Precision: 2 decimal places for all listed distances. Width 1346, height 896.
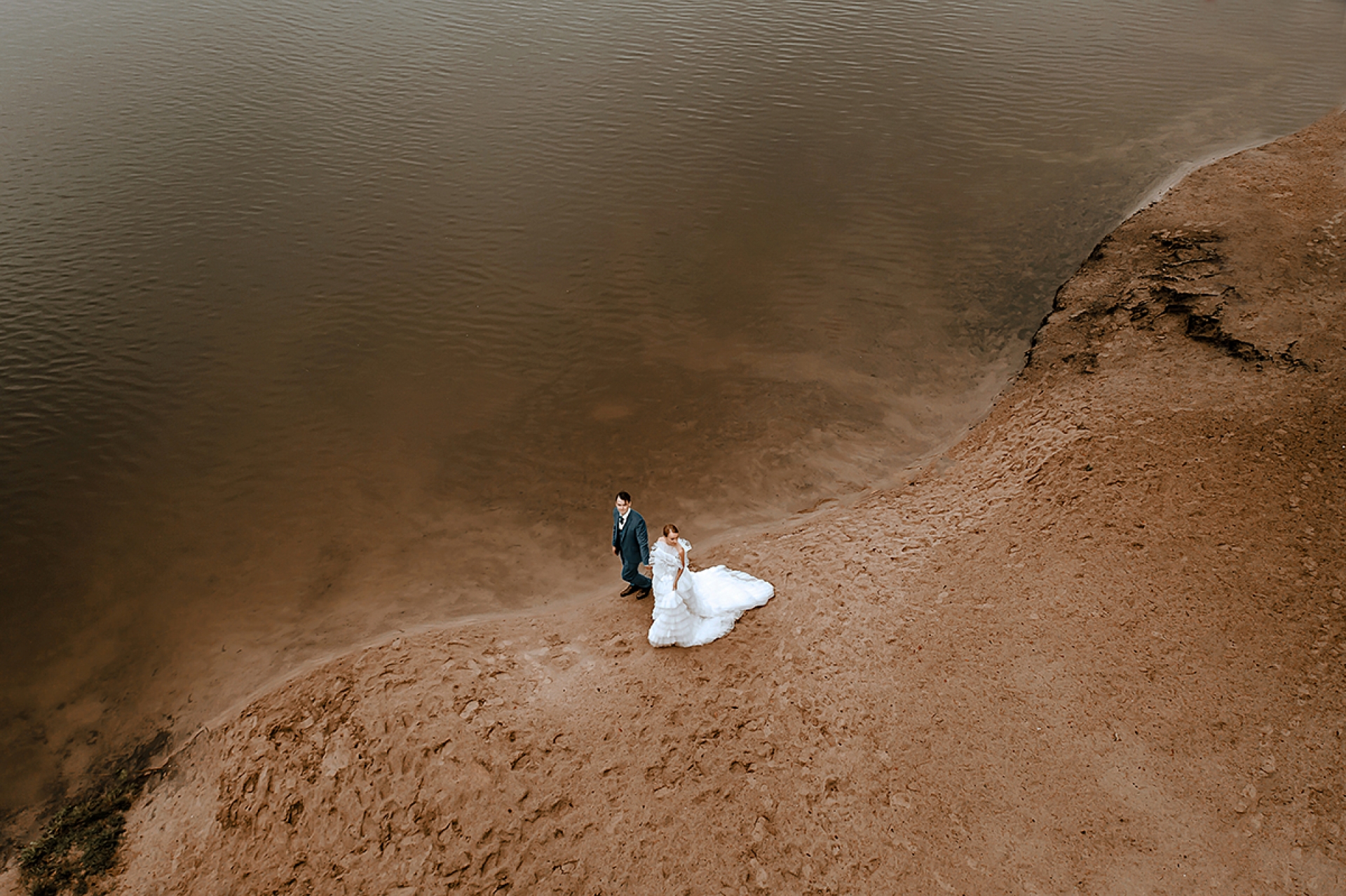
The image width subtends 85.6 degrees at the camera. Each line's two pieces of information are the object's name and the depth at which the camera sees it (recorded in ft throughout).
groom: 24.75
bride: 23.59
